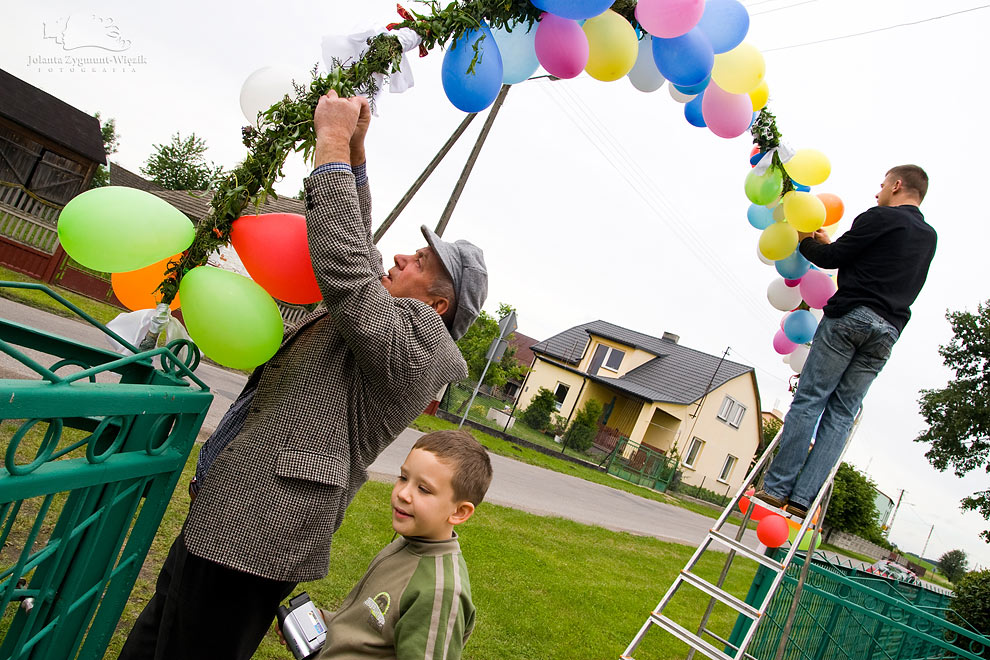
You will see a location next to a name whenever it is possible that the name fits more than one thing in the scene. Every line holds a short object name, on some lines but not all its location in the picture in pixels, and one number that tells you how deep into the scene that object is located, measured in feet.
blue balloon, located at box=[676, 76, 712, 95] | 11.01
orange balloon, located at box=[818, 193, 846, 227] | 14.79
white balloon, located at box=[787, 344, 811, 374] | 17.17
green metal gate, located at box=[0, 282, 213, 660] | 4.01
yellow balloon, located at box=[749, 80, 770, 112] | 13.07
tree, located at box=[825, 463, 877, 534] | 81.15
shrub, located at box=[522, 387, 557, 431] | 94.32
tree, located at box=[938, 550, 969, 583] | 151.33
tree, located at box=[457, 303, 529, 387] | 64.69
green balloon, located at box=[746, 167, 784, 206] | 14.03
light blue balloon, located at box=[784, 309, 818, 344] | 16.33
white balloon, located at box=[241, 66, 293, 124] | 7.26
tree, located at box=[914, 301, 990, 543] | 72.54
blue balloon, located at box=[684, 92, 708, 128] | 12.74
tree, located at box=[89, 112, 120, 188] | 171.42
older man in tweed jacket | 5.72
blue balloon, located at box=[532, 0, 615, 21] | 7.95
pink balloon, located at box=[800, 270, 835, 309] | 15.31
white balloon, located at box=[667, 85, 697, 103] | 12.13
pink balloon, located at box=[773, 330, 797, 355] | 17.53
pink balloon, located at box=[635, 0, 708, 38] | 8.88
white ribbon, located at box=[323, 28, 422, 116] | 6.95
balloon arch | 6.07
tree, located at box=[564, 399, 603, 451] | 88.22
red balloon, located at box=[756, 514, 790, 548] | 13.65
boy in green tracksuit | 5.93
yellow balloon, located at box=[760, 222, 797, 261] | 14.40
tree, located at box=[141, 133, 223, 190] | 140.97
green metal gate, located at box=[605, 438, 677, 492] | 86.53
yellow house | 103.35
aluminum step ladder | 12.09
